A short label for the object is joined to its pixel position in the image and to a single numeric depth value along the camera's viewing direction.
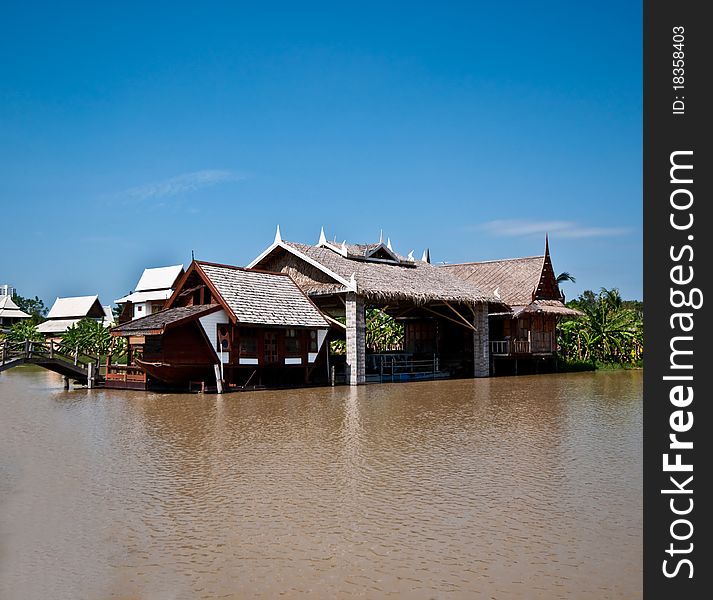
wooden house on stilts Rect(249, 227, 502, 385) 22.58
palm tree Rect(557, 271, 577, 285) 38.66
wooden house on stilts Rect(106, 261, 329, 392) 19.64
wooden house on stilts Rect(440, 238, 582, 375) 28.81
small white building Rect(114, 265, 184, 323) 45.78
